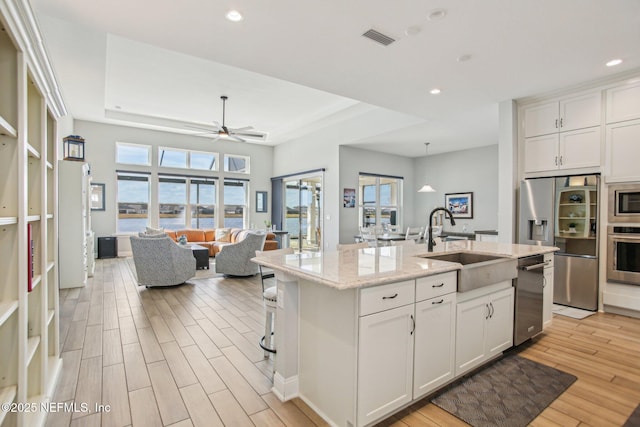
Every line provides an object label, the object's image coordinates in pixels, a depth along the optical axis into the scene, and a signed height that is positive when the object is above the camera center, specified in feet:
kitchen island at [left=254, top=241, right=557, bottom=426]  5.66 -2.49
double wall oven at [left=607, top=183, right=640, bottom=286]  12.08 -0.85
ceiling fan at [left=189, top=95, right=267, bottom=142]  21.09 +5.56
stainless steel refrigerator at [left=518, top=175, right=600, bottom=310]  13.05 -0.66
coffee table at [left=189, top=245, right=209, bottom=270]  21.85 -3.24
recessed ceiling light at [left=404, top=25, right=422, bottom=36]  9.29 +5.43
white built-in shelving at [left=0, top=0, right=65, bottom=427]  4.84 +0.19
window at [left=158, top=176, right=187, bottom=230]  29.43 +0.81
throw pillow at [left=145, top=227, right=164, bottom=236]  23.40 -1.55
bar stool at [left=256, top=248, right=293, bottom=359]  8.36 -2.80
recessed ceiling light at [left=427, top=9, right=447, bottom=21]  8.53 +5.42
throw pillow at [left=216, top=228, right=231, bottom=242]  28.86 -2.24
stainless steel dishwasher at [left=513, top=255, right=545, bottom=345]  9.20 -2.61
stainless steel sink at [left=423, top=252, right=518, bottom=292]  7.27 -1.50
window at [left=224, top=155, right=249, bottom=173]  32.36 +4.90
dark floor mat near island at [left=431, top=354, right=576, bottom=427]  6.45 -4.16
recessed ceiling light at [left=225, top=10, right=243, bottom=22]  8.60 +5.41
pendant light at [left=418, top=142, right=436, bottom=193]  24.57 +1.77
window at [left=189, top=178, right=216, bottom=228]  30.85 +0.83
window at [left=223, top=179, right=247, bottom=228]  32.50 +0.89
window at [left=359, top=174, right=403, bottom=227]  27.91 +1.10
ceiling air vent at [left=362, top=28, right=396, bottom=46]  9.58 +5.44
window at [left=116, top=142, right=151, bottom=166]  27.45 +5.02
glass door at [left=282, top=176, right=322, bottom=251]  29.04 -0.11
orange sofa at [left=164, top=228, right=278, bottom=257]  27.53 -2.36
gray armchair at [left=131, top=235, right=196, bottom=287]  16.07 -2.59
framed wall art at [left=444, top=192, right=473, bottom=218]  26.78 +0.70
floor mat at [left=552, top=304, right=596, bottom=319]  12.70 -4.13
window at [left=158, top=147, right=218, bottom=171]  29.35 +4.97
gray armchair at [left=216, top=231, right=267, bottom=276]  18.83 -2.67
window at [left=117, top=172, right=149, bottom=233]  27.73 +0.73
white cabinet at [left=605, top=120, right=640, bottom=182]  12.16 +2.42
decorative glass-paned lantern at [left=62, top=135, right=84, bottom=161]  16.83 +3.35
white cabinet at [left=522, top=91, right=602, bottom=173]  13.23 +3.49
